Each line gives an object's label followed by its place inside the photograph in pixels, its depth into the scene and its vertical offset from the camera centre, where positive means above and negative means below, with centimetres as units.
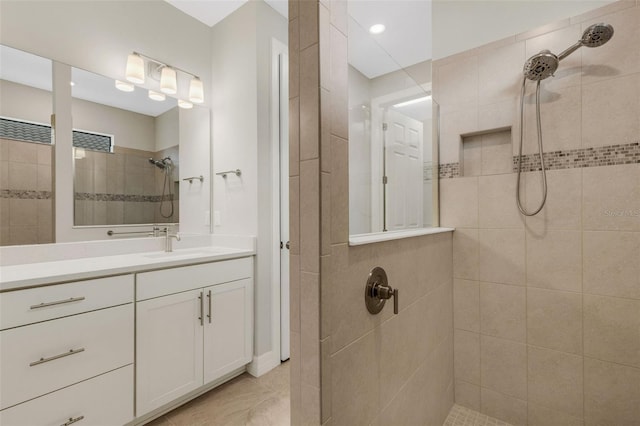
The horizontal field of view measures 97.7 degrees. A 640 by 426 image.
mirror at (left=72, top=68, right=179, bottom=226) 177 +42
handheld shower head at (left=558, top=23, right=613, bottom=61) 121 +78
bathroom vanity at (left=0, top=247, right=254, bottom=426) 112 -60
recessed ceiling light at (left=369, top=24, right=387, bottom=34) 186 +131
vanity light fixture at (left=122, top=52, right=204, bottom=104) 196 +104
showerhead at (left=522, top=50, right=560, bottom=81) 134 +72
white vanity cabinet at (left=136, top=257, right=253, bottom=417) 148 -69
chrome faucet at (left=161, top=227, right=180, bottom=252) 207 -19
